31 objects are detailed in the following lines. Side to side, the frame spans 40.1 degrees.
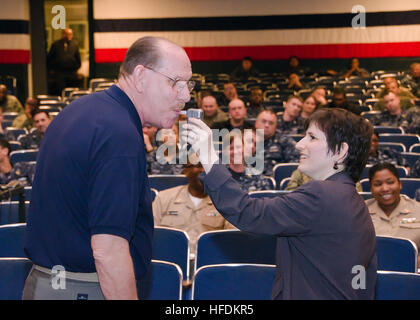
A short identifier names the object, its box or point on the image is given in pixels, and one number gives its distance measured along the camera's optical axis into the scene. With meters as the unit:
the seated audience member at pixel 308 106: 7.36
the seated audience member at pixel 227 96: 9.67
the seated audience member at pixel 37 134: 6.14
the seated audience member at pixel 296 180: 4.21
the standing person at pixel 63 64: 12.33
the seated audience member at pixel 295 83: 12.12
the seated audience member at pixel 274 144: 5.61
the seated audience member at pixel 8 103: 8.99
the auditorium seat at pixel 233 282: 2.38
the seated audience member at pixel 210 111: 7.21
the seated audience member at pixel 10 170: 4.91
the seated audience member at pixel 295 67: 13.47
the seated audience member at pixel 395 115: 7.55
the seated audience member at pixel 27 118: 7.71
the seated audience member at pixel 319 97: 7.89
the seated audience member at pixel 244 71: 13.14
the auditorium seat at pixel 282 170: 4.91
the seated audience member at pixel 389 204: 3.59
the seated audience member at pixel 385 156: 5.41
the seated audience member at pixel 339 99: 7.59
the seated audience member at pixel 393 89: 9.28
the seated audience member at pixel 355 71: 13.12
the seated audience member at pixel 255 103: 8.45
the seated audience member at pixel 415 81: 10.69
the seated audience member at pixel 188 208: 3.78
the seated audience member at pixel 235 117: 6.53
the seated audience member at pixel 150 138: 5.59
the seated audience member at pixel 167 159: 5.30
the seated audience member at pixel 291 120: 7.15
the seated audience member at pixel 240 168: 4.19
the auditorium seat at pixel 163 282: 2.40
